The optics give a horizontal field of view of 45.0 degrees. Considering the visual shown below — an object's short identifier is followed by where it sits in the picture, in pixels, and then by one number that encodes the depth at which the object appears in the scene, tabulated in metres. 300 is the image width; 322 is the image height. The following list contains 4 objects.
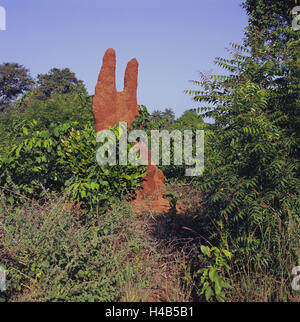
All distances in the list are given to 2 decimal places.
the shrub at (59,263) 3.49
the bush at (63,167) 5.62
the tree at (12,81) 38.88
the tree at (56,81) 38.69
